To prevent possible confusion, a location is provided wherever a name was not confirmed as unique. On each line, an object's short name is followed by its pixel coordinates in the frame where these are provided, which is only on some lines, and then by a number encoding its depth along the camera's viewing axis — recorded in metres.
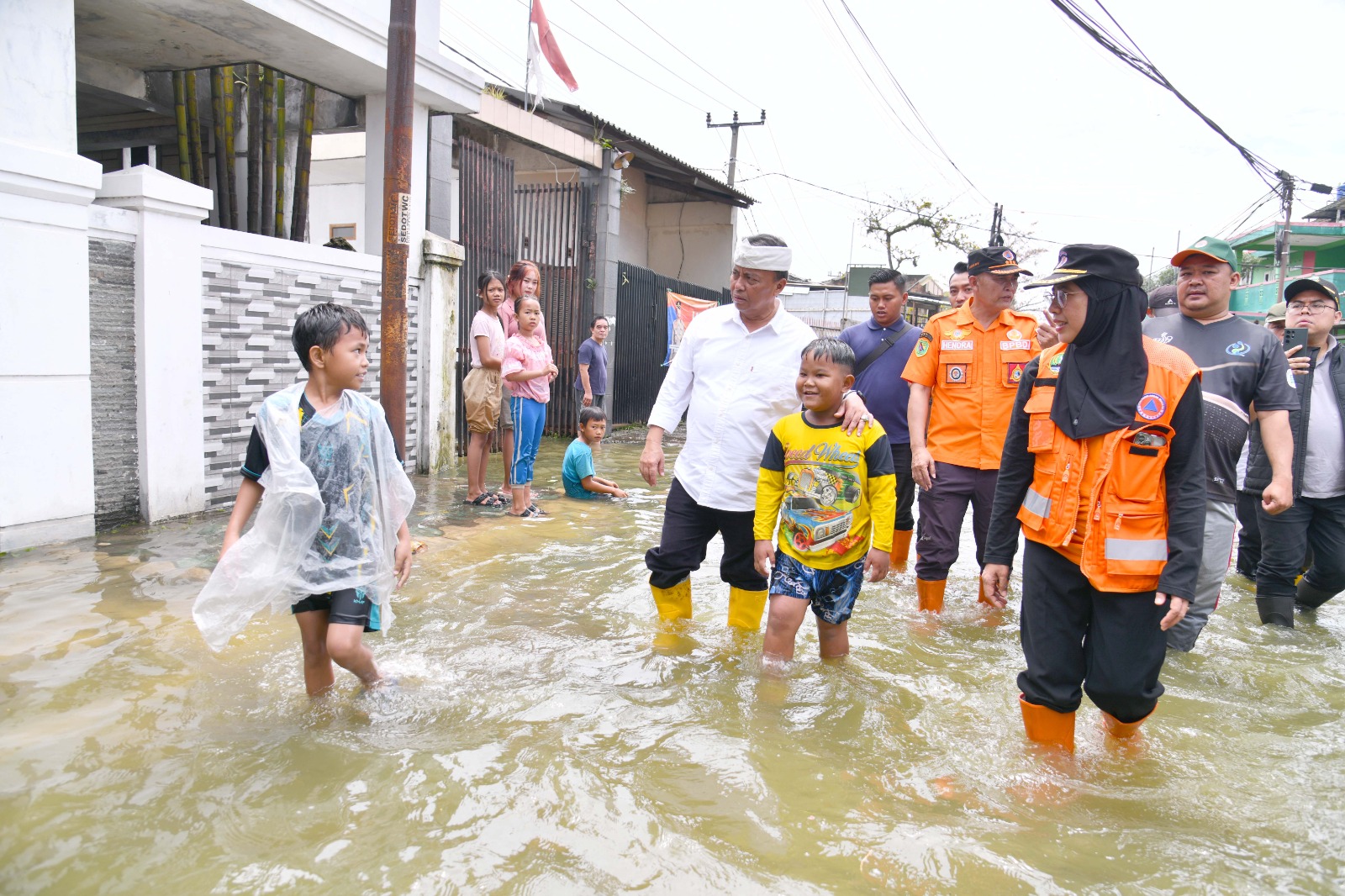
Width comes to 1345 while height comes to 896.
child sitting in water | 8.27
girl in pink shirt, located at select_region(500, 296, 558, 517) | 7.05
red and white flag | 11.59
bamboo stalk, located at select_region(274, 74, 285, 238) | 8.67
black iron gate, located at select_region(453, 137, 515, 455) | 10.30
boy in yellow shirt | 3.72
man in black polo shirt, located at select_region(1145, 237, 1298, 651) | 4.17
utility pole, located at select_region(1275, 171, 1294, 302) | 17.73
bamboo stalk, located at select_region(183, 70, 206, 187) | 8.95
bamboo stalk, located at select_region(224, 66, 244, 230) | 8.77
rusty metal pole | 5.93
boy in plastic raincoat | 3.08
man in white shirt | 4.03
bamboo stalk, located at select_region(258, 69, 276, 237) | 8.65
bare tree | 33.75
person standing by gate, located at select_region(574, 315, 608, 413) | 10.84
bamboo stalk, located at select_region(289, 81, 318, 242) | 9.02
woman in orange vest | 2.86
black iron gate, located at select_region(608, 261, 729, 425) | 14.68
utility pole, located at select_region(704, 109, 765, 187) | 28.34
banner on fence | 16.28
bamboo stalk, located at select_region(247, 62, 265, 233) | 8.82
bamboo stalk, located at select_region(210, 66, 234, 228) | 8.70
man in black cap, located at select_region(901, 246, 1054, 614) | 4.93
